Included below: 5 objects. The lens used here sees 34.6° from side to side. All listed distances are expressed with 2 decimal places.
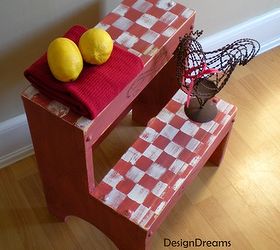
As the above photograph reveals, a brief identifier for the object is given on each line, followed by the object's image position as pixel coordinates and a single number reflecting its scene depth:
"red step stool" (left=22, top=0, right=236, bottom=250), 1.03
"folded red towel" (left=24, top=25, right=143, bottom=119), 0.95
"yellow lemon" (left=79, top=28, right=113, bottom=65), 0.98
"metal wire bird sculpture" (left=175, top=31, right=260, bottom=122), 1.15
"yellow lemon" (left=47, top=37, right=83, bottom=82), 0.94
